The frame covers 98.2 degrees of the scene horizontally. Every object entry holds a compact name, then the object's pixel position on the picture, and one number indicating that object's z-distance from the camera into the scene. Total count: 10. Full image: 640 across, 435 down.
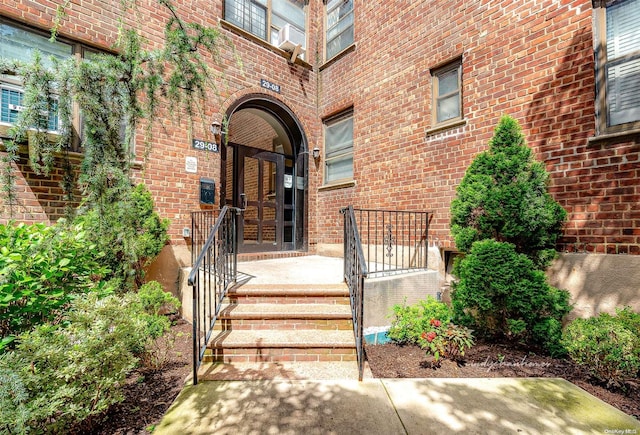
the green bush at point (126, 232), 2.91
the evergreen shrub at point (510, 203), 3.19
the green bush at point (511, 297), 3.01
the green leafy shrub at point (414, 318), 3.32
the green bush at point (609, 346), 2.36
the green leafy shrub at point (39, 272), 2.08
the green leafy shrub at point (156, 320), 2.66
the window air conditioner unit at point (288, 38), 6.28
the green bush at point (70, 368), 1.54
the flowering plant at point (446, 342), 2.92
